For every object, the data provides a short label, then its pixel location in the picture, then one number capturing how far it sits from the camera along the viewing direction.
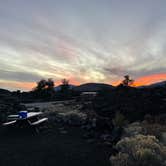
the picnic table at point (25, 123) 6.28
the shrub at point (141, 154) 2.56
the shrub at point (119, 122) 5.74
